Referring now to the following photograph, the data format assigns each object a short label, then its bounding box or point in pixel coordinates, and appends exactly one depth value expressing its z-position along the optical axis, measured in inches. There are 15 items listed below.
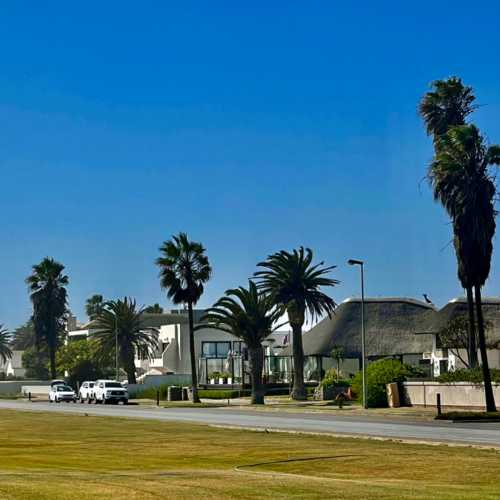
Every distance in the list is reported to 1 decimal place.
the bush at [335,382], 3297.2
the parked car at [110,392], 3548.2
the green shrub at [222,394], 3860.7
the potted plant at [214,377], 4823.3
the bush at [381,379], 2733.8
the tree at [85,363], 5152.6
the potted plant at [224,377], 4739.2
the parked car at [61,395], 3902.6
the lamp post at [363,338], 2620.6
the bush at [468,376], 2468.6
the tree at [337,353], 3939.5
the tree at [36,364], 6899.6
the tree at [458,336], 3353.8
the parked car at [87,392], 3715.6
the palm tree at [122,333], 4864.7
